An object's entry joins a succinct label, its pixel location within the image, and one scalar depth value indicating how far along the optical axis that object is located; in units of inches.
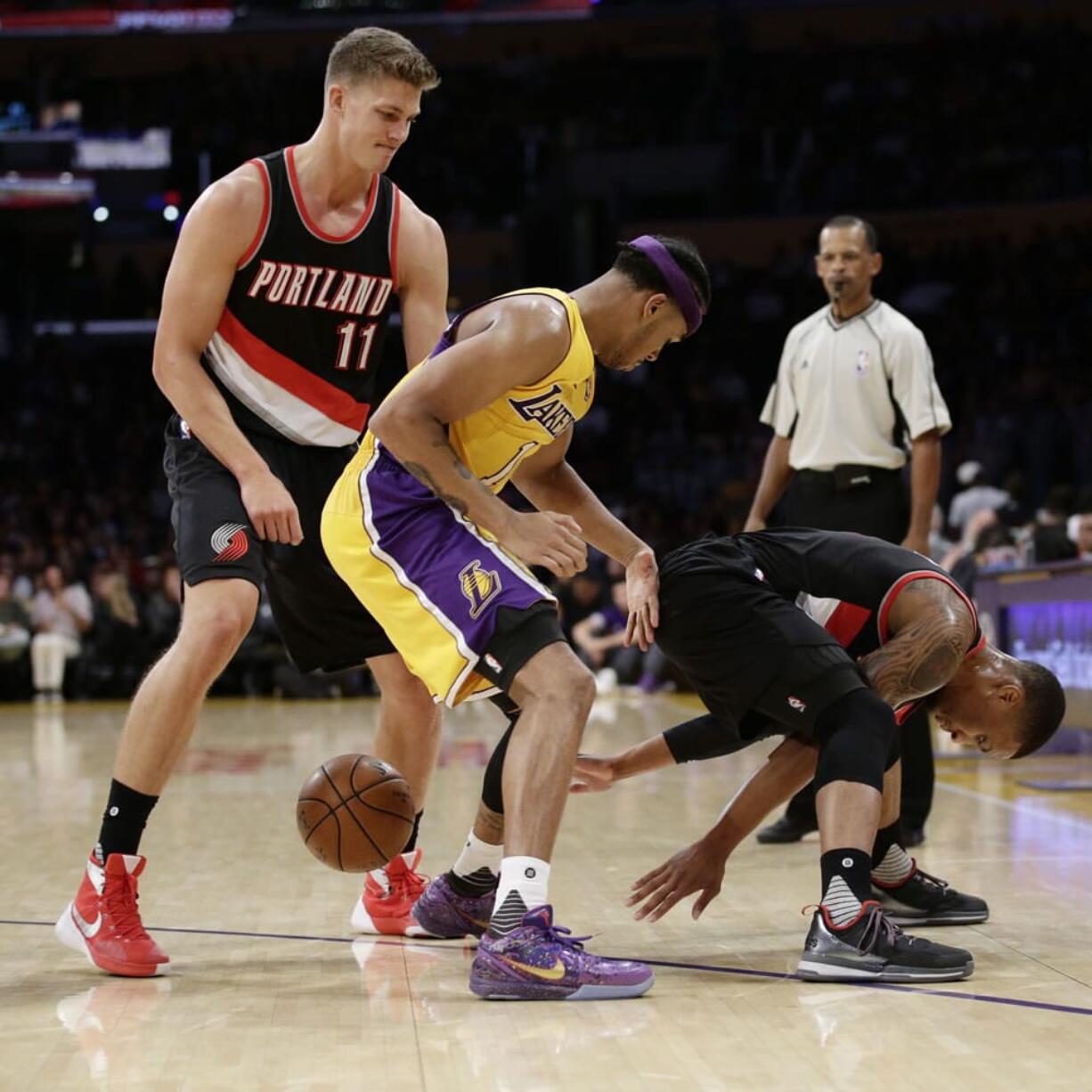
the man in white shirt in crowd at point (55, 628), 627.2
